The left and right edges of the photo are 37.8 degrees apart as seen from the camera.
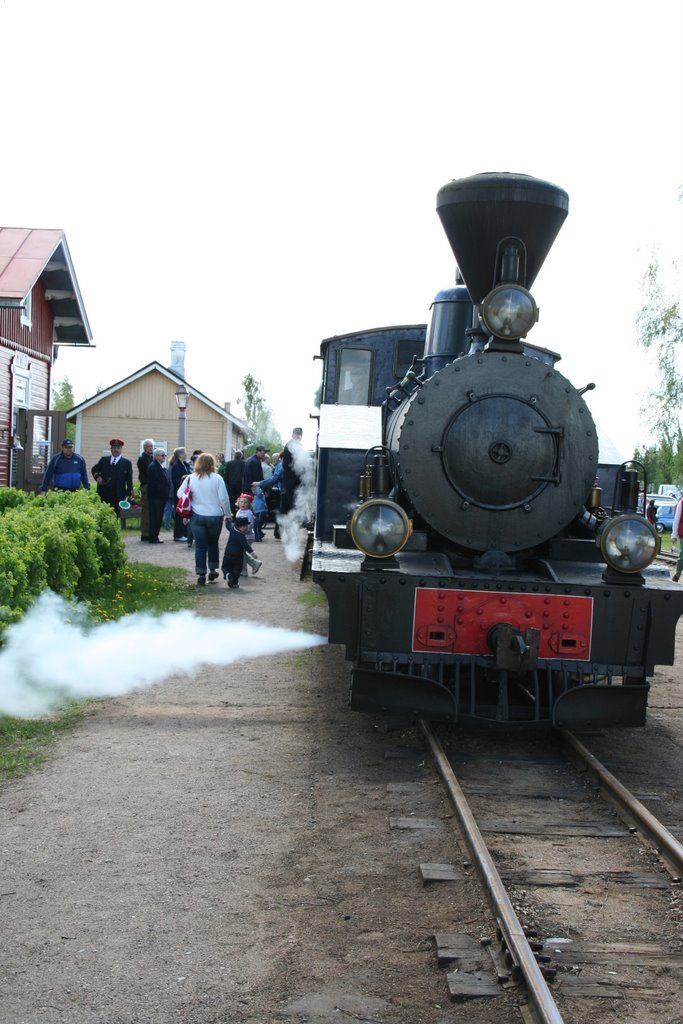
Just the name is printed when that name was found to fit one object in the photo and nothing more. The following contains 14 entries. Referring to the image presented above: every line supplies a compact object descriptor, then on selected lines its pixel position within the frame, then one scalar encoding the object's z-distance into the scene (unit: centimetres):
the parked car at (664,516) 3409
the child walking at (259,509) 1662
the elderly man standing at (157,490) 1449
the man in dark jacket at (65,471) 1402
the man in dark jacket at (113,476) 1541
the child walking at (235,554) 1128
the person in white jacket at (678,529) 1384
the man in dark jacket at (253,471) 1680
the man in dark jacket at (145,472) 1469
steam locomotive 516
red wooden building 1834
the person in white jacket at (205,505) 1102
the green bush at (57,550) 671
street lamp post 2084
